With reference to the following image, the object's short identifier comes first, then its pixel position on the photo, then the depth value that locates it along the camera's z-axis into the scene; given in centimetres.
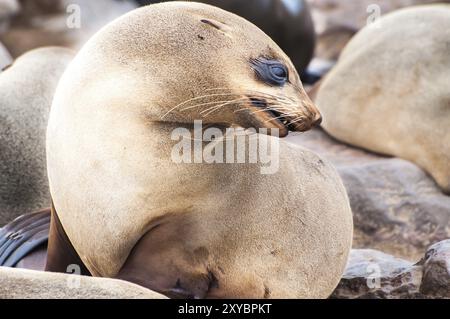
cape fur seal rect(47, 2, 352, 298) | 648
